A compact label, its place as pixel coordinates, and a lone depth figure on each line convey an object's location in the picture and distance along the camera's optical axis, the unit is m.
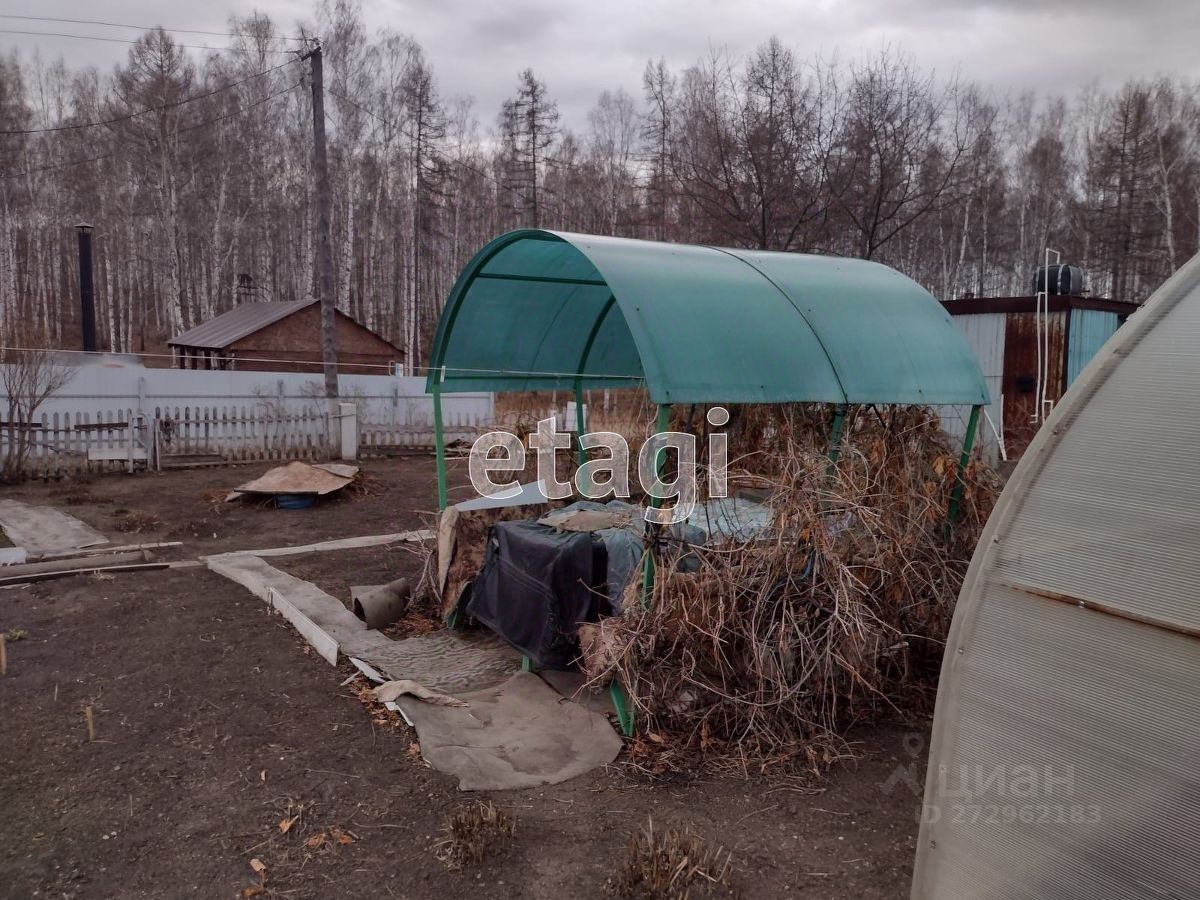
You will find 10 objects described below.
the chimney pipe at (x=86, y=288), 25.97
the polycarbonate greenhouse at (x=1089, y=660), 1.96
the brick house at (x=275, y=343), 25.36
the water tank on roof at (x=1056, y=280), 13.92
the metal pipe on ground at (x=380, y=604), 6.48
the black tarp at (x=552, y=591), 5.11
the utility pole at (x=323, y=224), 16.91
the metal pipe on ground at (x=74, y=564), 7.48
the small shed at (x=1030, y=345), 13.77
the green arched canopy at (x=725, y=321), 4.77
